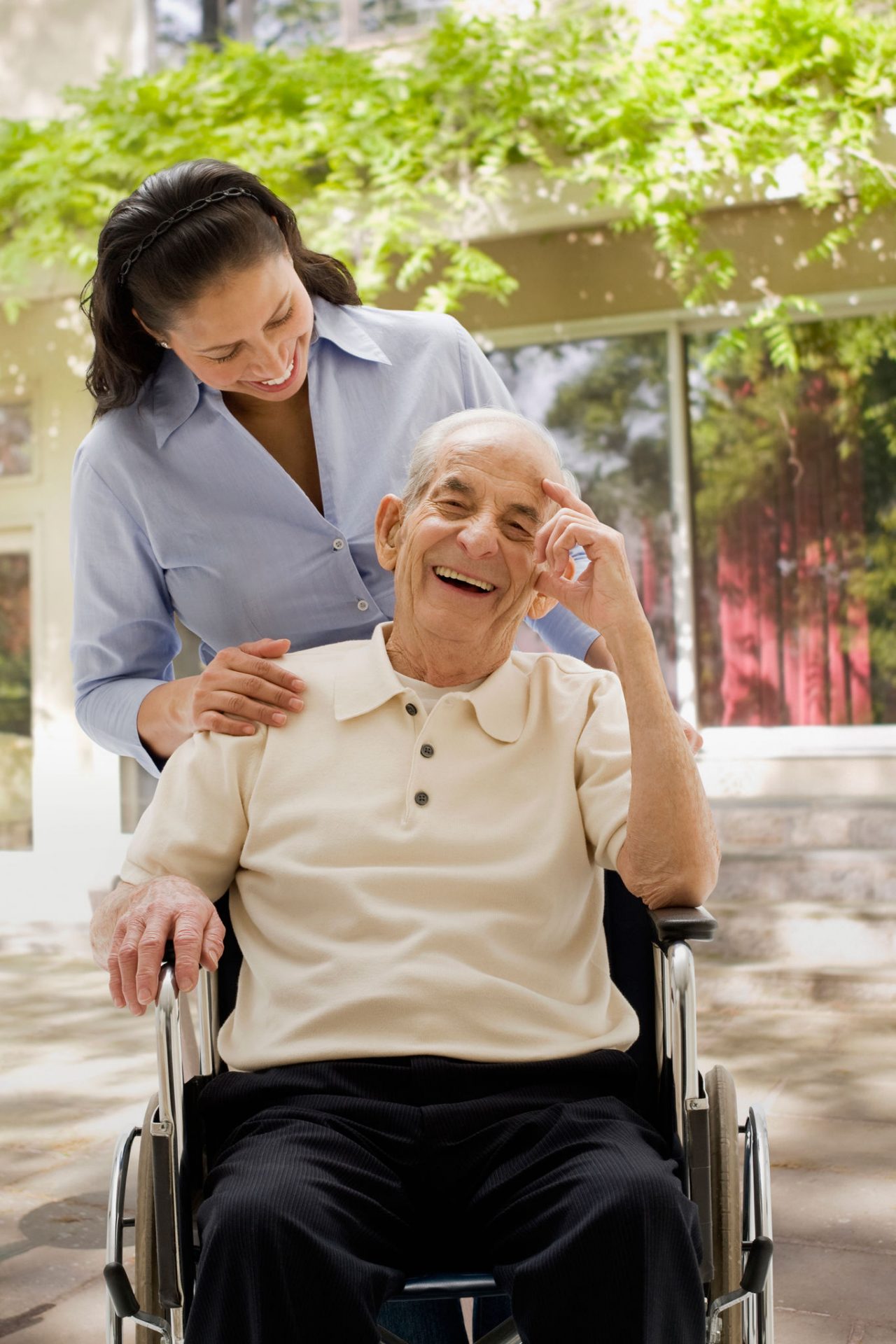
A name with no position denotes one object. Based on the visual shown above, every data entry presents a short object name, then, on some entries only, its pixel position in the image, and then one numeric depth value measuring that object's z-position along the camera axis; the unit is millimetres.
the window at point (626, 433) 6438
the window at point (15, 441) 7191
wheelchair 1447
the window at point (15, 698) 7230
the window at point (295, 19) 6680
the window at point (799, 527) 6203
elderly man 1341
